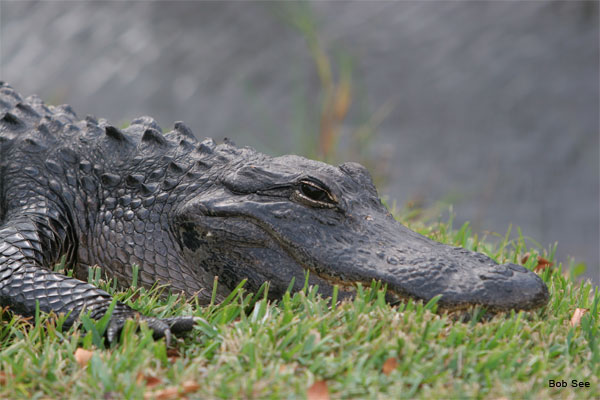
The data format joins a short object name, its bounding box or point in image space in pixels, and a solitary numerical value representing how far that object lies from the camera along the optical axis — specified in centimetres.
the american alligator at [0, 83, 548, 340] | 573
